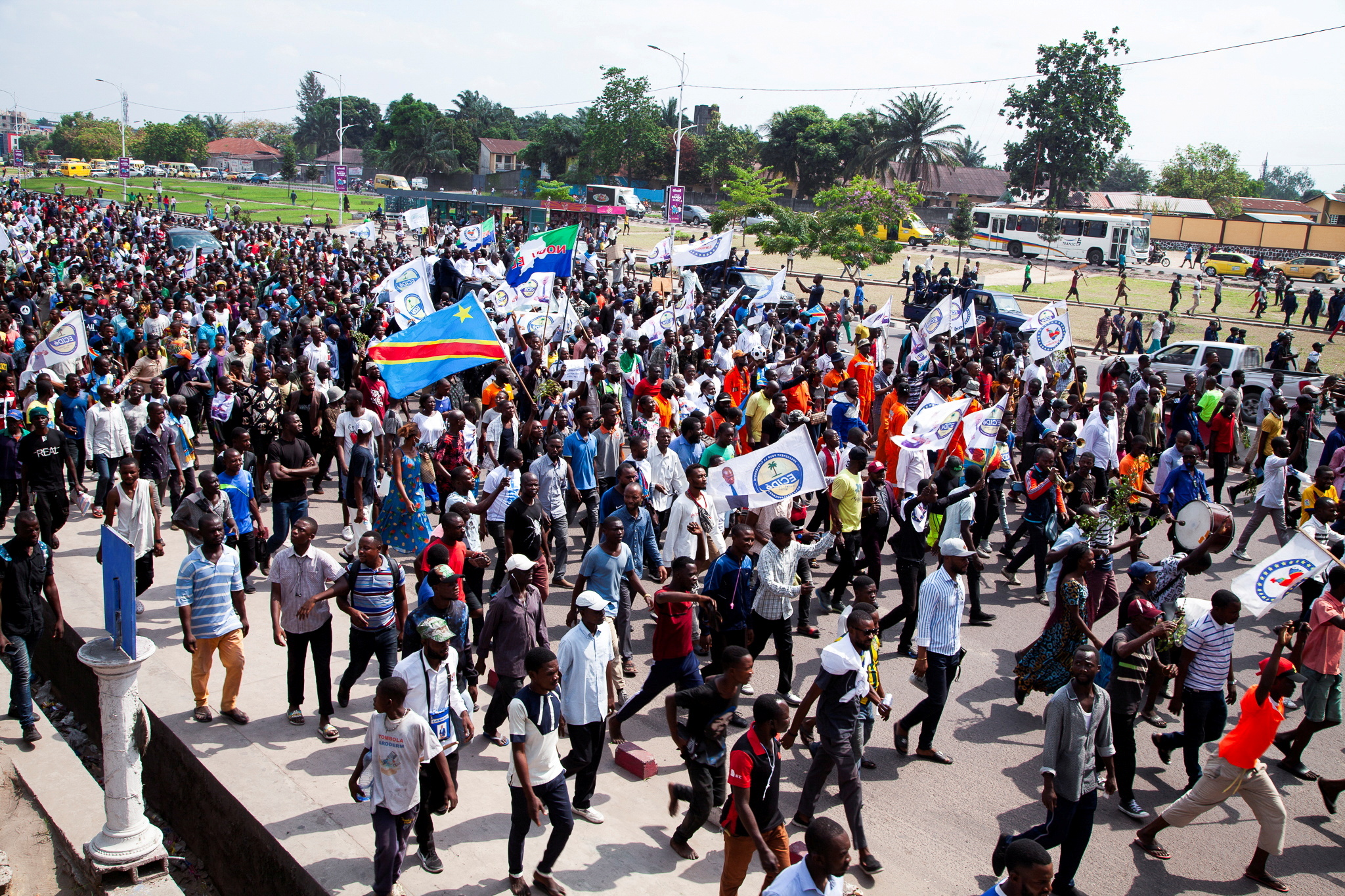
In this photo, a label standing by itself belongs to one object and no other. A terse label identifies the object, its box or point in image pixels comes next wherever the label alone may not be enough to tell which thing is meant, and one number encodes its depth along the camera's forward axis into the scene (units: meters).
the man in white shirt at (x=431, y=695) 5.19
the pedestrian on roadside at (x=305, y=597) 6.46
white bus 47.19
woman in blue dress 8.87
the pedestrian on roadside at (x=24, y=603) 6.64
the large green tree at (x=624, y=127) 85.19
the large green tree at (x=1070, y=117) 60.84
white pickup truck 18.44
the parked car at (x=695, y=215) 66.81
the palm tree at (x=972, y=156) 108.12
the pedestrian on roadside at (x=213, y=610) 6.49
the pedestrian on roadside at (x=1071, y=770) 5.18
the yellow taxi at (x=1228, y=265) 46.50
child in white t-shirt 4.82
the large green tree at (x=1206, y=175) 78.88
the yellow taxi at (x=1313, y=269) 44.62
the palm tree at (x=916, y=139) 64.44
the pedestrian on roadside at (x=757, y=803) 4.60
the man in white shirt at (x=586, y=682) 5.41
